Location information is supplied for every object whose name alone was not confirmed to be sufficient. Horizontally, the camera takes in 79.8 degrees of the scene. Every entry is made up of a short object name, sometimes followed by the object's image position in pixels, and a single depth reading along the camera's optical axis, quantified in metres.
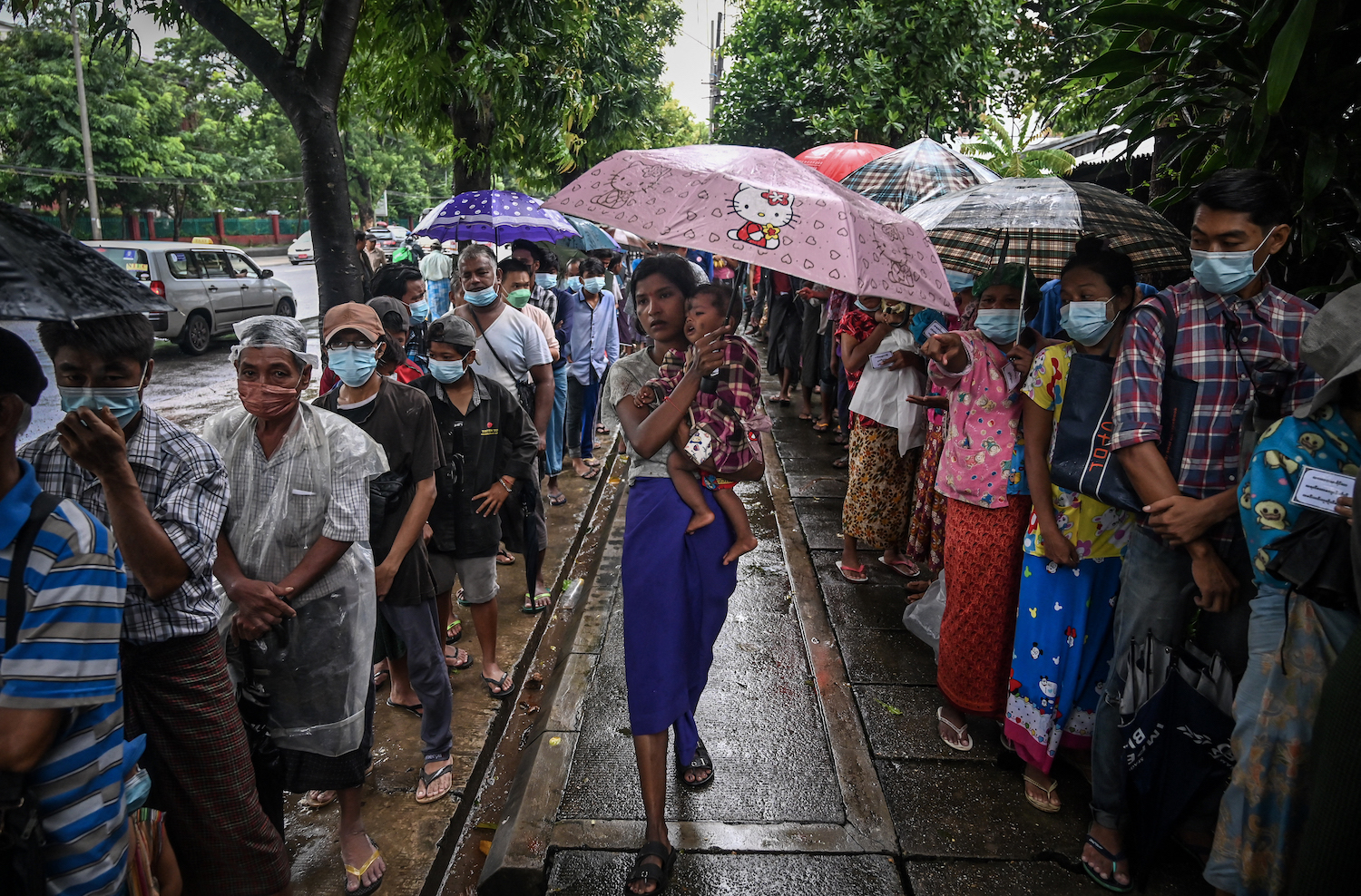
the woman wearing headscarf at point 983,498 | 3.19
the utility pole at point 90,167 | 21.23
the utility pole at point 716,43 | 38.96
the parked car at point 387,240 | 17.20
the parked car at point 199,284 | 13.62
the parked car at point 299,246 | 19.94
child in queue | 2.65
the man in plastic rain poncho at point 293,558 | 2.46
